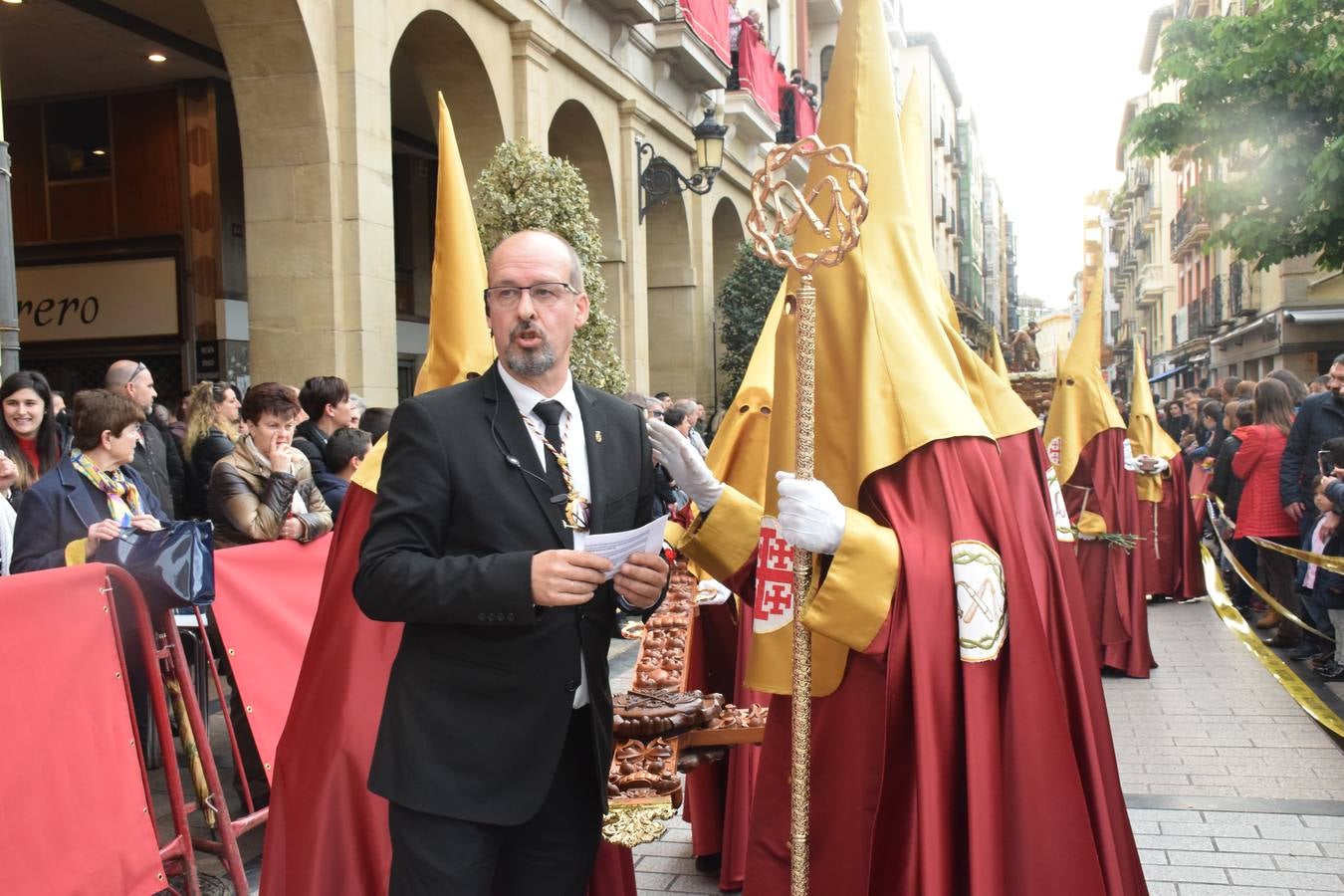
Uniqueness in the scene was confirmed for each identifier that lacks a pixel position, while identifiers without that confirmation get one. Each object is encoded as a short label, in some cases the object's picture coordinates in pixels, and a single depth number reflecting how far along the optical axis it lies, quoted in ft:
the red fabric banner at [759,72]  69.26
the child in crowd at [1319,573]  25.33
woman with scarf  15.21
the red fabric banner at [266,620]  16.38
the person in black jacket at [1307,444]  25.81
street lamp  46.47
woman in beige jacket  17.83
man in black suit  7.93
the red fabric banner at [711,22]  58.13
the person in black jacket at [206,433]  22.47
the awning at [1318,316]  88.84
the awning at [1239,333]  99.82
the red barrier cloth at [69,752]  12.16
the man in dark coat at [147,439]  19.97
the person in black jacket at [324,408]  21.42
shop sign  43.65
